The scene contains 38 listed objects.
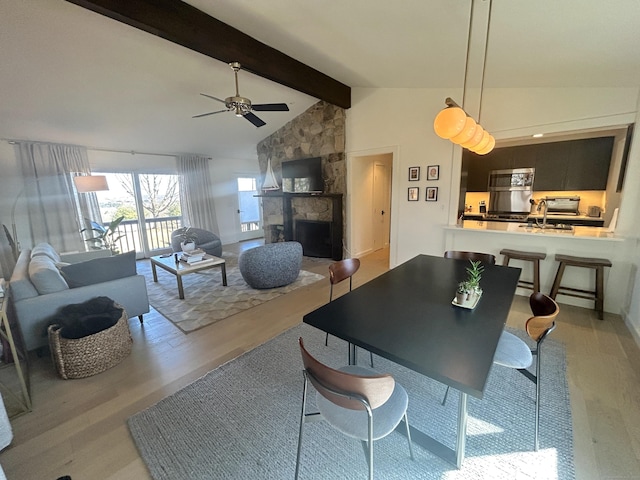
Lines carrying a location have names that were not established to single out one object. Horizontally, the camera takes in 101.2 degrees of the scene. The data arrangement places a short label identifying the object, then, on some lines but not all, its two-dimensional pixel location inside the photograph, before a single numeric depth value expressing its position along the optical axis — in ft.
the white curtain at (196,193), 20.71
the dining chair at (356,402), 3.31
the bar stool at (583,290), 9.30
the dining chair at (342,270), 7.54
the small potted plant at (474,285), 5.17
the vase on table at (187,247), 13.32
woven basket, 6.75
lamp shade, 14.02
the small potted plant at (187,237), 13.38
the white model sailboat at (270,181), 19.97
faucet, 15.98
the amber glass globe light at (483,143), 6.56
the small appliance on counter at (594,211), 14.30
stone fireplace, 17.31
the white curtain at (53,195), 14.51
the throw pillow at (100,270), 8.05
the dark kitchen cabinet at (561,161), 13.85
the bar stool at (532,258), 10.35
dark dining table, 3.55
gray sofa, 7.23
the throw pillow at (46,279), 7.45
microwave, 16.03
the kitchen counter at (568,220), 14.02
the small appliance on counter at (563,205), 15.17
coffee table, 11.69
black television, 18.12
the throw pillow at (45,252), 10.30
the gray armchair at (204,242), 17.11
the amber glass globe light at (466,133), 5.37
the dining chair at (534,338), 4.58
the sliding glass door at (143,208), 18.15
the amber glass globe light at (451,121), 5.13
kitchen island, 9.53
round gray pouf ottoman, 12.35
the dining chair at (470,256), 8.58
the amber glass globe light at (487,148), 7.03
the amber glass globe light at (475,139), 5.95
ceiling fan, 9.97
